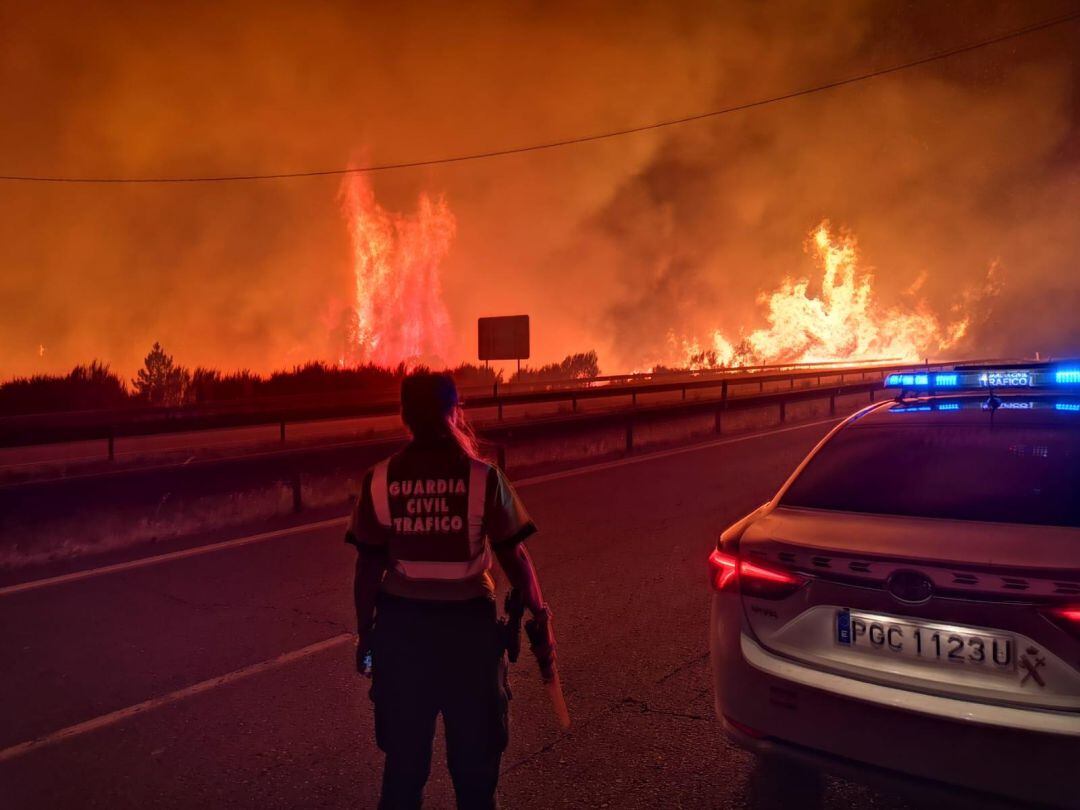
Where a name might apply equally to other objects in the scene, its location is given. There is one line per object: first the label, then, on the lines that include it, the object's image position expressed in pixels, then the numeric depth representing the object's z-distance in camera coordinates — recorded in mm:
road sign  37469
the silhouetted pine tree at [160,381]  29891
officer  2457
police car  2379
